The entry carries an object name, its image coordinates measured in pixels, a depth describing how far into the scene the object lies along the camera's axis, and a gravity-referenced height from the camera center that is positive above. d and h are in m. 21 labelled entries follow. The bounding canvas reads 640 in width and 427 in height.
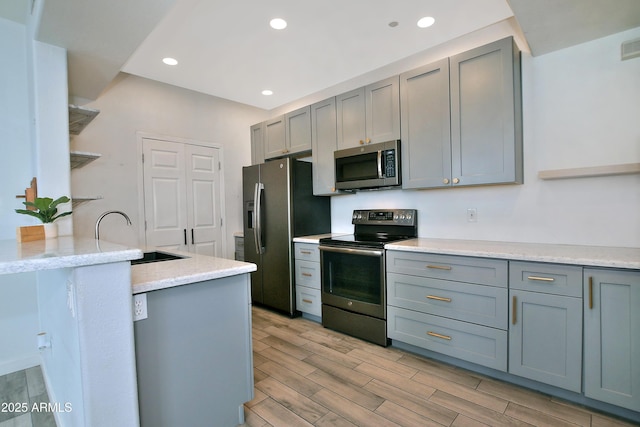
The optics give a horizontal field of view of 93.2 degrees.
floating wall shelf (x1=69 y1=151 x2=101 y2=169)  2.36 +0.48
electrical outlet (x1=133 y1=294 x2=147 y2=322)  1.31 -0.41
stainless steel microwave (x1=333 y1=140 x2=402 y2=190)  2.79 +0.41
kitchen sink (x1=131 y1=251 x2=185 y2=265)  2.36 -0.35
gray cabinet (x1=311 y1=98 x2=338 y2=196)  3.31 +0.71
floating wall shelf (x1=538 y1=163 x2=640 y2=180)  1.92 +0.20
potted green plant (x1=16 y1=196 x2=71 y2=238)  1.78 +0.02
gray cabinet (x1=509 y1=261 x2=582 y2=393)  1.77 -0.74
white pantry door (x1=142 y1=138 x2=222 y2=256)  3.53 +0.20
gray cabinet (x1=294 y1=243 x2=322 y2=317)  3.18 -0.75
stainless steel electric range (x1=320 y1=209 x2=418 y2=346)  2.65 -0.62
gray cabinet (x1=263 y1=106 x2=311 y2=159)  3.58 +0.95
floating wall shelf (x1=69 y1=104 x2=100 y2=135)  2.28 +0.81
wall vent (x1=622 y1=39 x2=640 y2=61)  1.94 +0.98
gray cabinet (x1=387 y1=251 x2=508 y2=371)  2.04 -0.74
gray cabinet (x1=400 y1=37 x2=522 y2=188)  2.23 +0.69
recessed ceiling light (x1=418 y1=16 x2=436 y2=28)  2.35 +1.46
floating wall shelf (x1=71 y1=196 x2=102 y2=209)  2.46 +0.12
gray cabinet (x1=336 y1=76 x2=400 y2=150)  2.83 +0.93
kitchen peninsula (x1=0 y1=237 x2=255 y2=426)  1.11 -0.41
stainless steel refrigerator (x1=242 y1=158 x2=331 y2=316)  3.37 -0.12
